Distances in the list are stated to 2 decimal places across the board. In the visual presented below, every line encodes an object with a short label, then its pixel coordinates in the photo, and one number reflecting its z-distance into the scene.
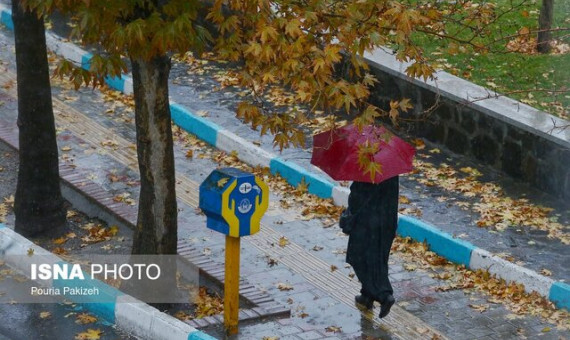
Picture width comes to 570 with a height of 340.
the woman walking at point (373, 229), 19.20
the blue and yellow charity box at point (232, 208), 17.70
